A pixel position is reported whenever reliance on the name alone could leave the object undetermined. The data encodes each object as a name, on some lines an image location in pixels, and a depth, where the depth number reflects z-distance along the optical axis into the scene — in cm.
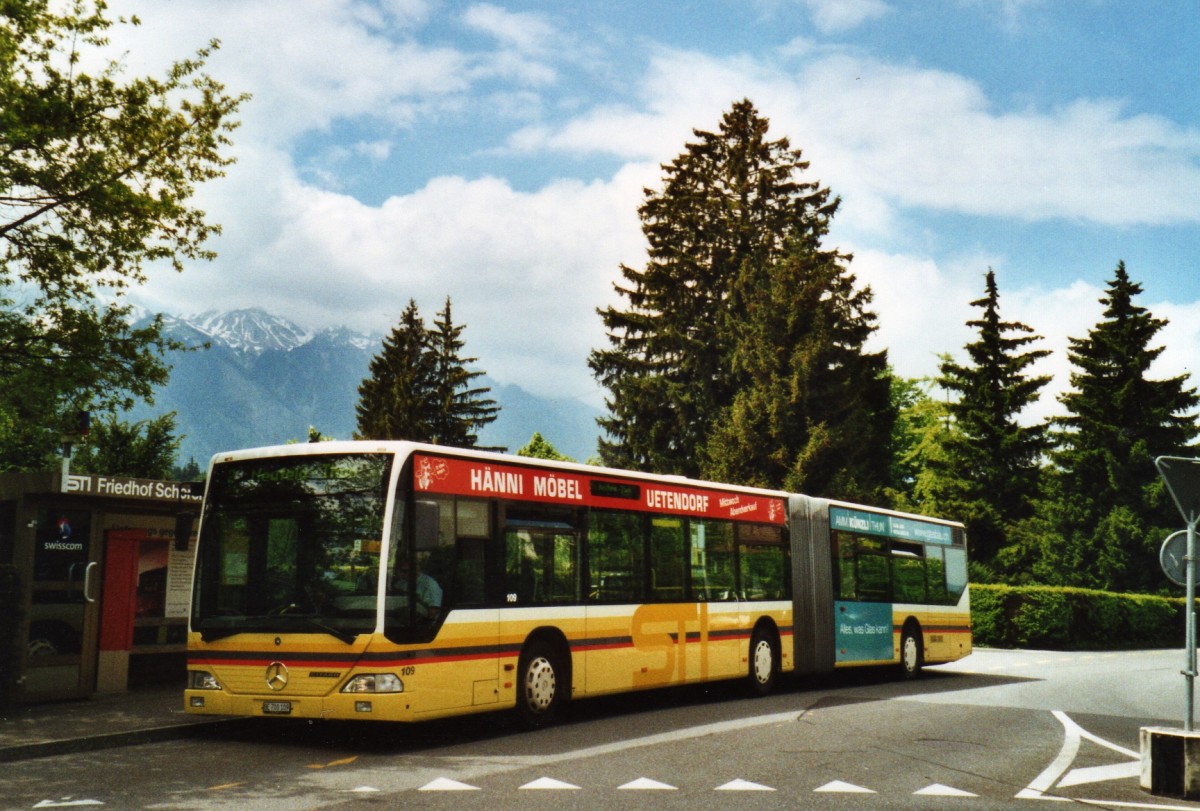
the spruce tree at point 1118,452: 5003
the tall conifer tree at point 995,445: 5228
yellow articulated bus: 1127
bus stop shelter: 1377
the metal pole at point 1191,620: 955
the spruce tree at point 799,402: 4206
